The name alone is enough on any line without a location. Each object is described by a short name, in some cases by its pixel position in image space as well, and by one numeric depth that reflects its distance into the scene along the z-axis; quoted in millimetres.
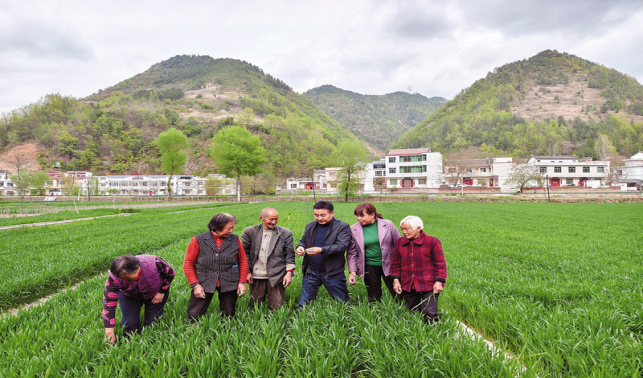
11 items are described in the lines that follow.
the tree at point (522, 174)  49594
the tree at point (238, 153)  47062
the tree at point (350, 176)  43562
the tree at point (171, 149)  49844
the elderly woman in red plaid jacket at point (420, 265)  3314
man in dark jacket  3742
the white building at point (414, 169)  58750
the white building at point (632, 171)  62906
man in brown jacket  3702
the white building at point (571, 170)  58125
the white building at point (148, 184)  80688
